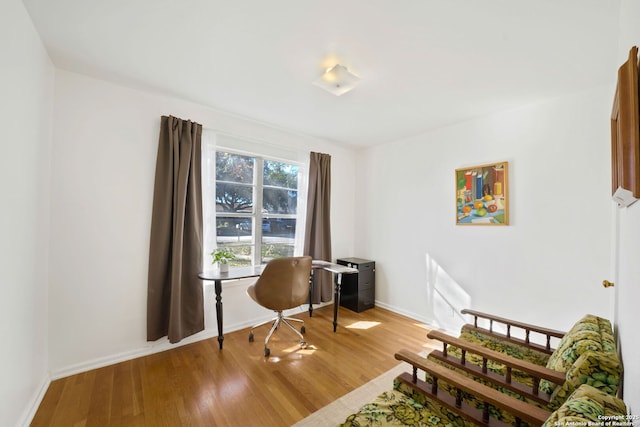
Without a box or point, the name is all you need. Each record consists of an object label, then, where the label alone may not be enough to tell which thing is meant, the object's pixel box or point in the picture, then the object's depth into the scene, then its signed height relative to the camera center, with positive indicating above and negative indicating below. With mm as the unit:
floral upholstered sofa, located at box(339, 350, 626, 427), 813 -884
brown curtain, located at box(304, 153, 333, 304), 3760 -66
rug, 1732 -1364
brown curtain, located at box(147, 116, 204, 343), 2518 -231
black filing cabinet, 3781 -1031
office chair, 2609 -703
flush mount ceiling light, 1990 +1090
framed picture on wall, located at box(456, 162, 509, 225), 2756 +258
